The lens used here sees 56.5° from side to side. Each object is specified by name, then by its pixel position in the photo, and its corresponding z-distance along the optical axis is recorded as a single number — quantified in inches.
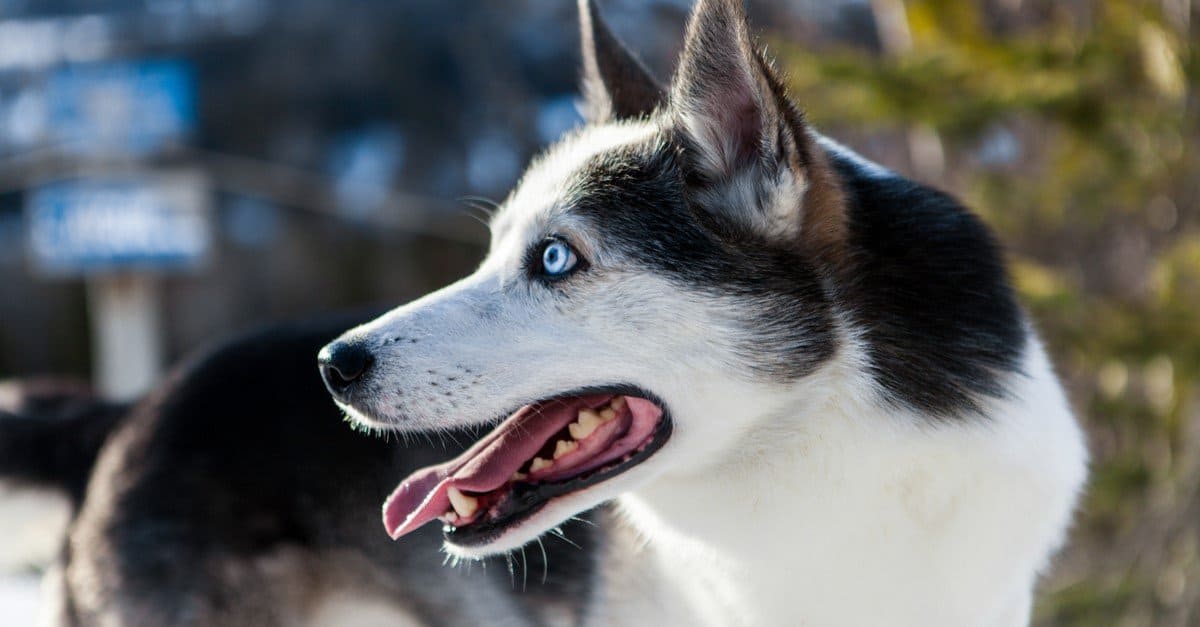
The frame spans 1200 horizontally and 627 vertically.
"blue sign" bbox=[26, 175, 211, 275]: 267.1
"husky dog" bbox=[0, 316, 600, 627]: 86.5
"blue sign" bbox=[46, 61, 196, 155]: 262.2
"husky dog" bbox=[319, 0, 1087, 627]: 68.9
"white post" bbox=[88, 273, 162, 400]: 277.0
